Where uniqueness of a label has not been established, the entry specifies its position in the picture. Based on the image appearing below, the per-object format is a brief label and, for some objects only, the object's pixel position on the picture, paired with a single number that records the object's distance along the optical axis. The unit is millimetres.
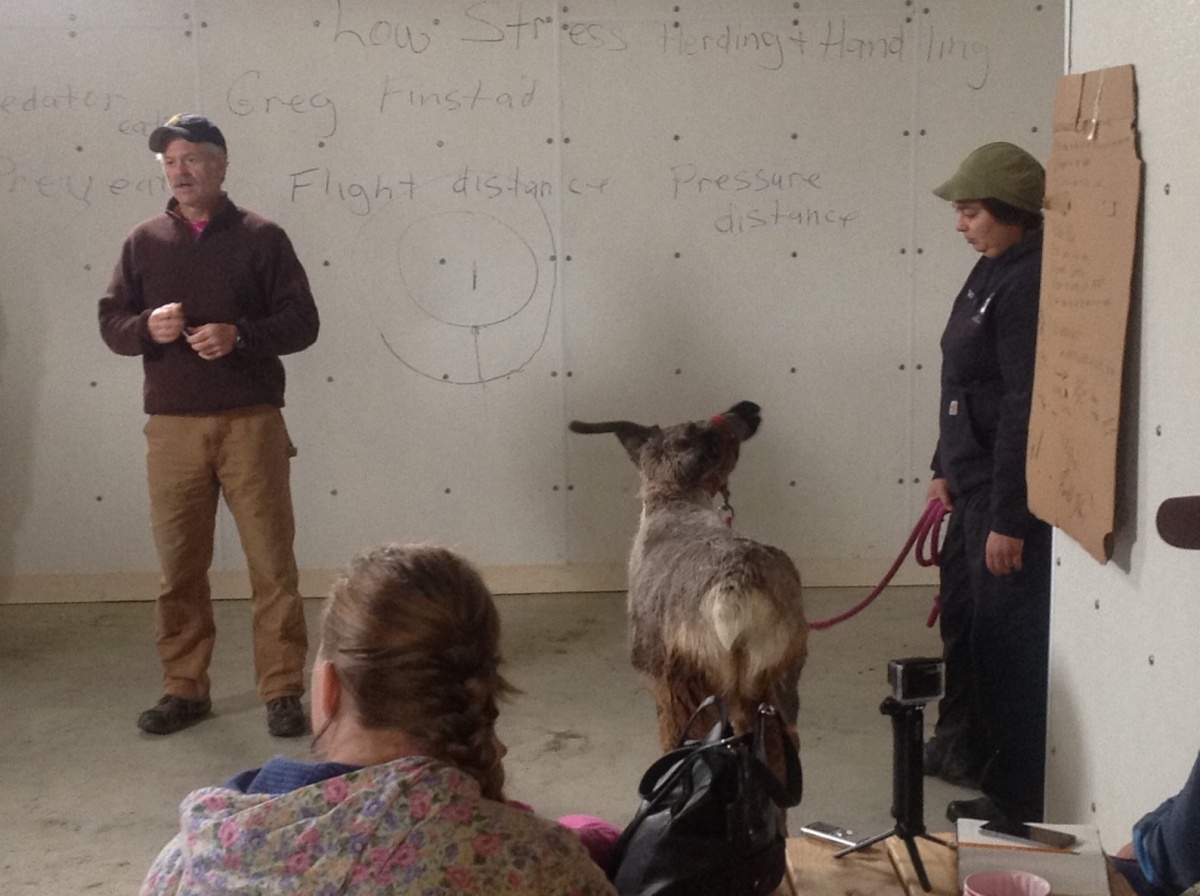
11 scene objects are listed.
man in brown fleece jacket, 3832
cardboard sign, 2277
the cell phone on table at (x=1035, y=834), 1809
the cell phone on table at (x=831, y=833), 2000
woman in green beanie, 2977
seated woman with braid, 1266
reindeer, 2834
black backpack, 1674
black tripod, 1938
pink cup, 1733
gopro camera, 1934
